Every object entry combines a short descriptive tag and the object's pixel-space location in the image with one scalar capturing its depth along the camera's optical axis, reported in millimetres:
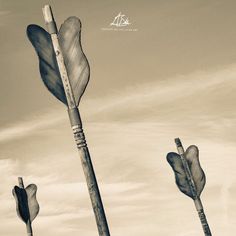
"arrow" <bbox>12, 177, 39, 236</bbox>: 9724
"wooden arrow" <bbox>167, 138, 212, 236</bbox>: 9961
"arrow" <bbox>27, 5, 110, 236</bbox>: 4789
